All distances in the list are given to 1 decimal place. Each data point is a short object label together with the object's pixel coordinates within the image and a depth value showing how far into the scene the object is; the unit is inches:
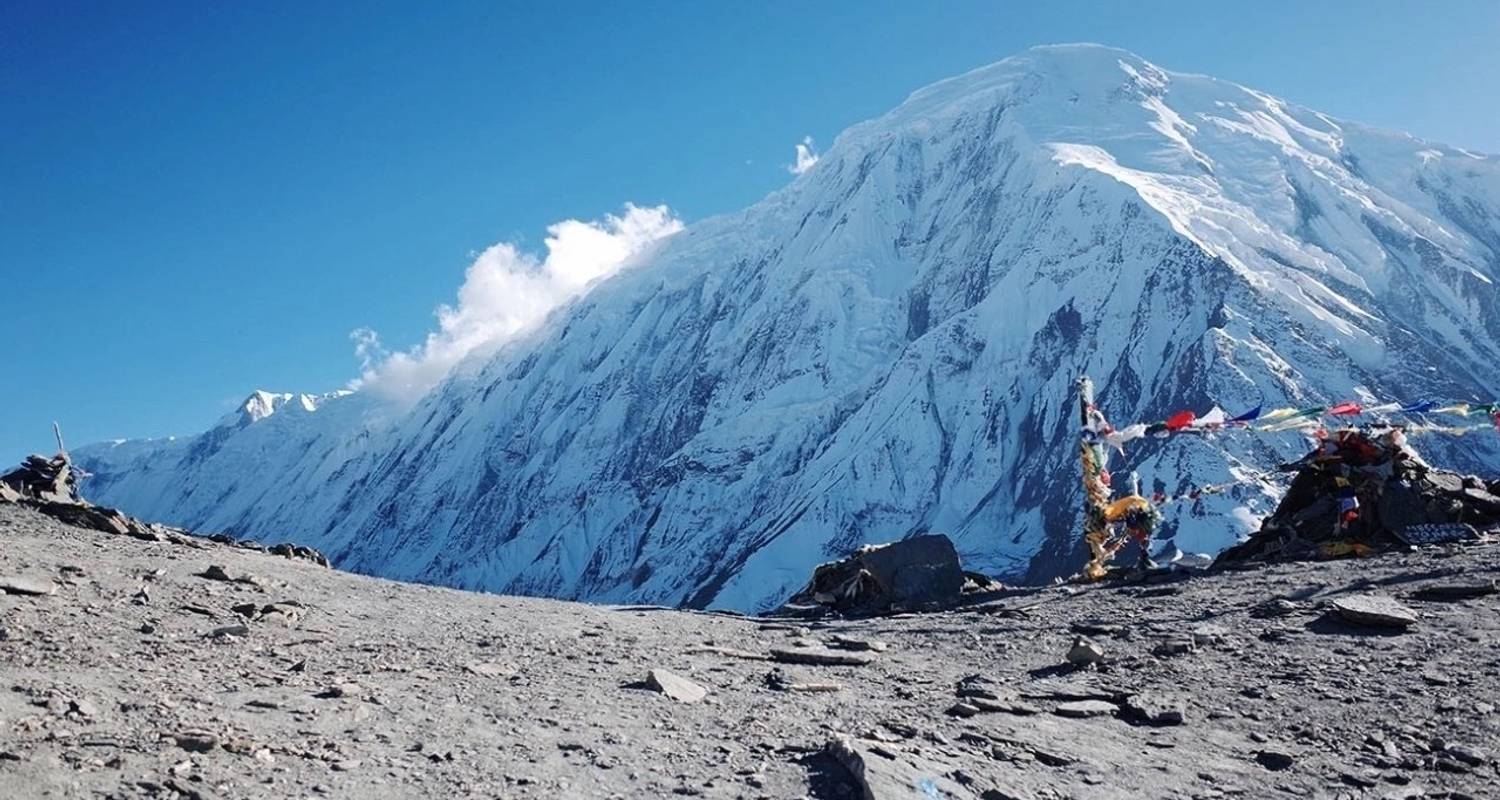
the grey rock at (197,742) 268.8
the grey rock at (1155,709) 379.6
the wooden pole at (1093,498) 989.2
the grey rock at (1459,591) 542.3
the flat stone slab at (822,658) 482.3
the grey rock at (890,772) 274.8
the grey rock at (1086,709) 386.9
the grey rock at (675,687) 386.3
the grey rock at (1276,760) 333.4
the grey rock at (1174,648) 478.6
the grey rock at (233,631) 423.5
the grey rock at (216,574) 556.8
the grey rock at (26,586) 433.4
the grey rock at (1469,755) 326.3
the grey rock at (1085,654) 465.1
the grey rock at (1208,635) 495.8
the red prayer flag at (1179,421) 975.6
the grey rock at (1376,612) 490.6
